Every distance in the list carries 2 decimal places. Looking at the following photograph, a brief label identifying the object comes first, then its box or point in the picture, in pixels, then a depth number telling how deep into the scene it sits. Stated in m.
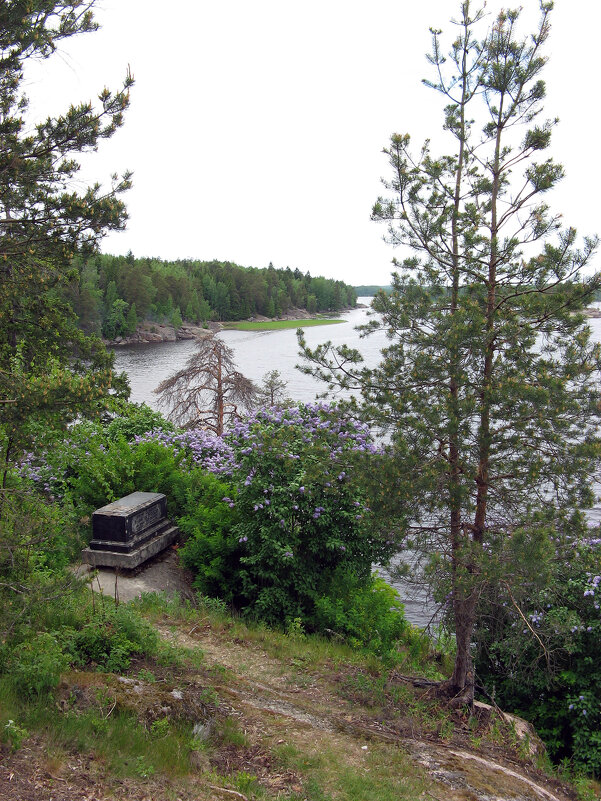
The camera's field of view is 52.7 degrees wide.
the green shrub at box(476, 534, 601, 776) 6.64
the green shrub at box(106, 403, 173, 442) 11.84
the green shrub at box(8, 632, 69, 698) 4.36
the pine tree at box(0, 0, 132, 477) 4.79
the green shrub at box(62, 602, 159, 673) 5.14
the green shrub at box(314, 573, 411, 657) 7.64
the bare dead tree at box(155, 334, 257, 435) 15.77
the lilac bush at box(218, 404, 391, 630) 7.64
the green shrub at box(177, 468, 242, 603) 8.16
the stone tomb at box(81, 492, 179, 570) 8.16
